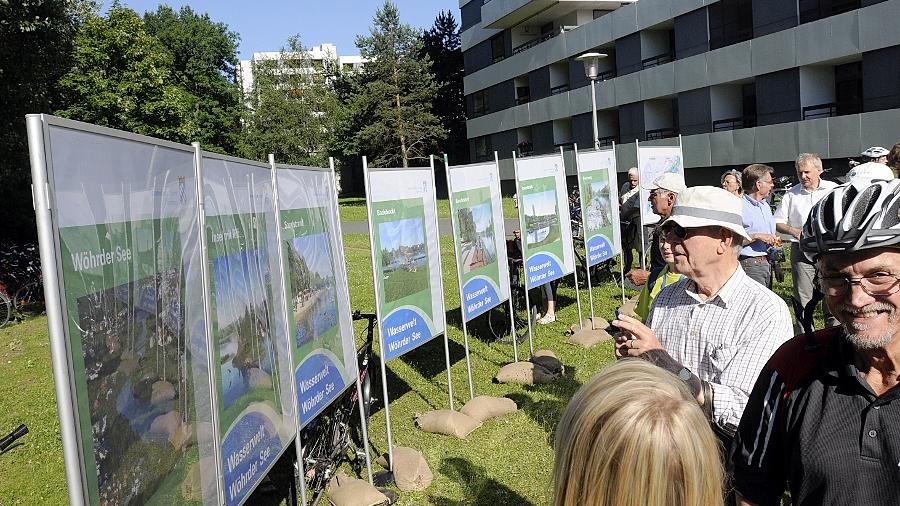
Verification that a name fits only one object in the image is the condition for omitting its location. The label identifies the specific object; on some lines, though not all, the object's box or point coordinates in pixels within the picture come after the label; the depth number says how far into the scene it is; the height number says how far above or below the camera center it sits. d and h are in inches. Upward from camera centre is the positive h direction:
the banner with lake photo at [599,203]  410.6 -5.7
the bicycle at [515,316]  396.5 -64.0
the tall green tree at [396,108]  2172.7 +305.0
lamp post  667.4 +118.5
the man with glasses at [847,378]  74.0 -21.7
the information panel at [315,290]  170.6 -18.5
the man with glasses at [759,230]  275.3 -18.7
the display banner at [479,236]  288.8 -13.2
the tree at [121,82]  1421.0 +295.9
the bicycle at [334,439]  202.4 -64.9
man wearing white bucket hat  114.2 -22.2
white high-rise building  1868.8 +599.2
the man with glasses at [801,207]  273.1 -11.6
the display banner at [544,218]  350.0 -10.0
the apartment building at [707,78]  896.9 +167.4
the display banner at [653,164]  482.0 +17.2
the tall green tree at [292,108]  1710.1 +262.0
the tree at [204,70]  2109.1 +467.7
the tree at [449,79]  2508.6 +447.6
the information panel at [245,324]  124.0 -18.9
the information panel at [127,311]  77.0 -9.4
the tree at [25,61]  579.3 +151.5
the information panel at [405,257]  224.8 -15.2
